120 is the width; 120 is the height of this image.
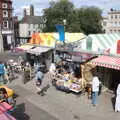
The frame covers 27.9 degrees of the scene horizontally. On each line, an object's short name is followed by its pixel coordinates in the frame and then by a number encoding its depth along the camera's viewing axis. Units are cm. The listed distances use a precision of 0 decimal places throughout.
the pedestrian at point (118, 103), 1200
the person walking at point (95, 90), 1273
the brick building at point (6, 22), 4574
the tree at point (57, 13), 5000
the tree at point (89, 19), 5150
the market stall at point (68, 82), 1470
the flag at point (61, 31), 1875
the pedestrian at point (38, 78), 1516
